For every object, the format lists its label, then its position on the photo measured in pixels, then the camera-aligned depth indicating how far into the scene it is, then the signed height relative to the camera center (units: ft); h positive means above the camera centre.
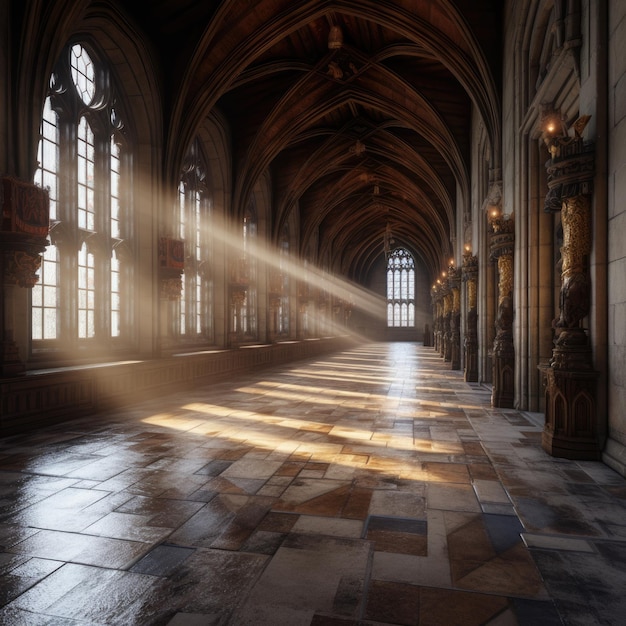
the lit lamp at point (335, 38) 41.37 +22.97
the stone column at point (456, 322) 54.13 -1.17
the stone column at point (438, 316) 83.66 -0.79
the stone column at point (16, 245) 21.20 +2.89
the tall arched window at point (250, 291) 61.21 +2.53
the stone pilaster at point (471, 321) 40.98 -0.79
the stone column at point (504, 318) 27.73 -0.37
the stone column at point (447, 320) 67.31 -1.24
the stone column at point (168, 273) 36.17 +2.79
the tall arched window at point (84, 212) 28.81 +6.41
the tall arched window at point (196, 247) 45.55 +6.14
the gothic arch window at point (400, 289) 149.79 +6.76
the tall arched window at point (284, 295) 77.56 +2.58
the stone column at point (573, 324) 16.76 -0.45
